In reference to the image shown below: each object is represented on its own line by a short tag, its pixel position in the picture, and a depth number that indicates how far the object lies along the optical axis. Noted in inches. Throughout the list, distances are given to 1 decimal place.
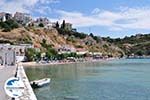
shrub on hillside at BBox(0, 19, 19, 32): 2915.2
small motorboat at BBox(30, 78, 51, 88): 745.3
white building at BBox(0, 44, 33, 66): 1339.9
